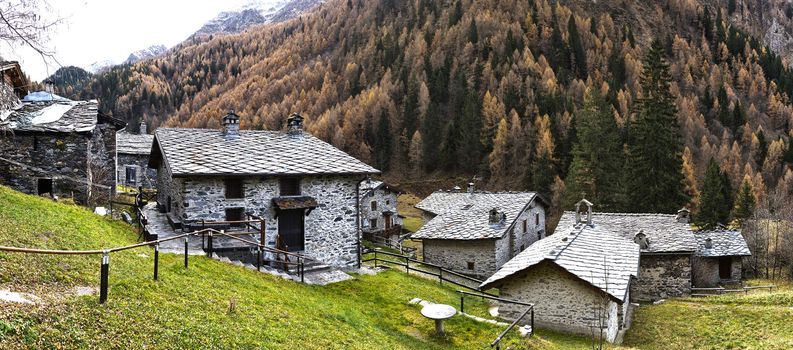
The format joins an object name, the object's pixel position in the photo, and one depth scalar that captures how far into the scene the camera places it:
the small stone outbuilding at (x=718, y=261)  37.62
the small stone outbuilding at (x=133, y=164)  48.62
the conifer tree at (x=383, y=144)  95.62
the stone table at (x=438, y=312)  16.09
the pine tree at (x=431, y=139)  90.94
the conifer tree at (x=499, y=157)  81.38
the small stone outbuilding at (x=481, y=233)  34.31
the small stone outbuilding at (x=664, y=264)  32.75
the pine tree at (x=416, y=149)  91.00
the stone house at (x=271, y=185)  21.89
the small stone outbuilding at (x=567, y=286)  19.31
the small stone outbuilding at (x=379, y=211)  53.49
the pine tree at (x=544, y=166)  69.38
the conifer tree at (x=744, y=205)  54.56
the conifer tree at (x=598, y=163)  52.88
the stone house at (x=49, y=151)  21.88
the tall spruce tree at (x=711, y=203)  52.53
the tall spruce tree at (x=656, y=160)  48.97
